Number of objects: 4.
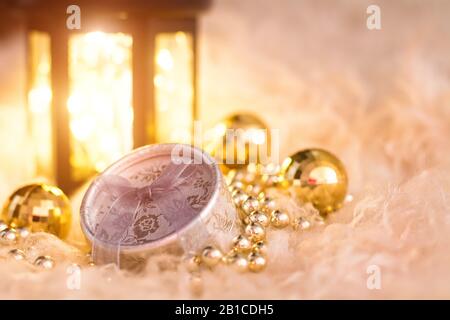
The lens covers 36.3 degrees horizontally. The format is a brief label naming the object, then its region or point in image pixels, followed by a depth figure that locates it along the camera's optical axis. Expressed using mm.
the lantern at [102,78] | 1250
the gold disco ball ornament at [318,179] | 1095
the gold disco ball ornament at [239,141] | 1263
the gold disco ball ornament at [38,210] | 1053
